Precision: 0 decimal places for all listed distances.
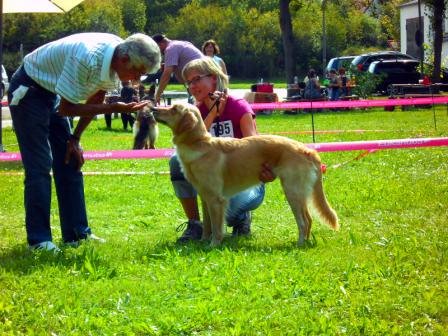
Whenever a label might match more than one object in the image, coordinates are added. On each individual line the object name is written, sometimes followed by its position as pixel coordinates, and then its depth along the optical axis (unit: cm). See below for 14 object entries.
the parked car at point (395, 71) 2899
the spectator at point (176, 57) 1050
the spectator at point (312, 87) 2430
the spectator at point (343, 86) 2539
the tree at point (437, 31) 2734
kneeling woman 571
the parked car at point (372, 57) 3028
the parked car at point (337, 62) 3116
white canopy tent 1155
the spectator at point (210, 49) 1319
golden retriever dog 541
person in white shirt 488
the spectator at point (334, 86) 2514
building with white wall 4581
